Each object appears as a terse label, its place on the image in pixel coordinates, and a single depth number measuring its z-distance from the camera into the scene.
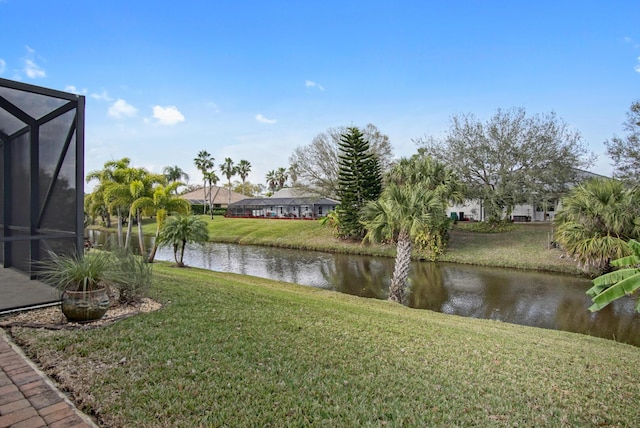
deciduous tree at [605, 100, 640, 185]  17.62
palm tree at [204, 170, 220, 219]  47.87
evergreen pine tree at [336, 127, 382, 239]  23.53
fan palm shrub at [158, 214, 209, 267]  14.51
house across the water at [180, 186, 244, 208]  54.99
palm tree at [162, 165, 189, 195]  65.38
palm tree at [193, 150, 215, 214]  51.81
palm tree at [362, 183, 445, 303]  9.65
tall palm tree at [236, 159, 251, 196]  61.94
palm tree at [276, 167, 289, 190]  66.19
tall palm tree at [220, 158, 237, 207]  56.62
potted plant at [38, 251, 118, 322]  4.25
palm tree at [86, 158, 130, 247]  15.62
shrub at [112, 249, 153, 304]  4.99
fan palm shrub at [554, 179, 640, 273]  12.05
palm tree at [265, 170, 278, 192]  67.88
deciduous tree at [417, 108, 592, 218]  20.66
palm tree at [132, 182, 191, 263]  15.16
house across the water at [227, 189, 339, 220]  41.34
